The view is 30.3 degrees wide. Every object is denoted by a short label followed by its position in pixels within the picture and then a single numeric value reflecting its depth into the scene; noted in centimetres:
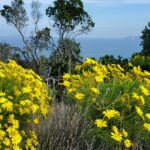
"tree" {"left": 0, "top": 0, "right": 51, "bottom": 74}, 1329
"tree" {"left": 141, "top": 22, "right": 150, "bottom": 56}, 1071
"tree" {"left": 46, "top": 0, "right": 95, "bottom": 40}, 1400
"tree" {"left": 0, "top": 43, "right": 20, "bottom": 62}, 1235
